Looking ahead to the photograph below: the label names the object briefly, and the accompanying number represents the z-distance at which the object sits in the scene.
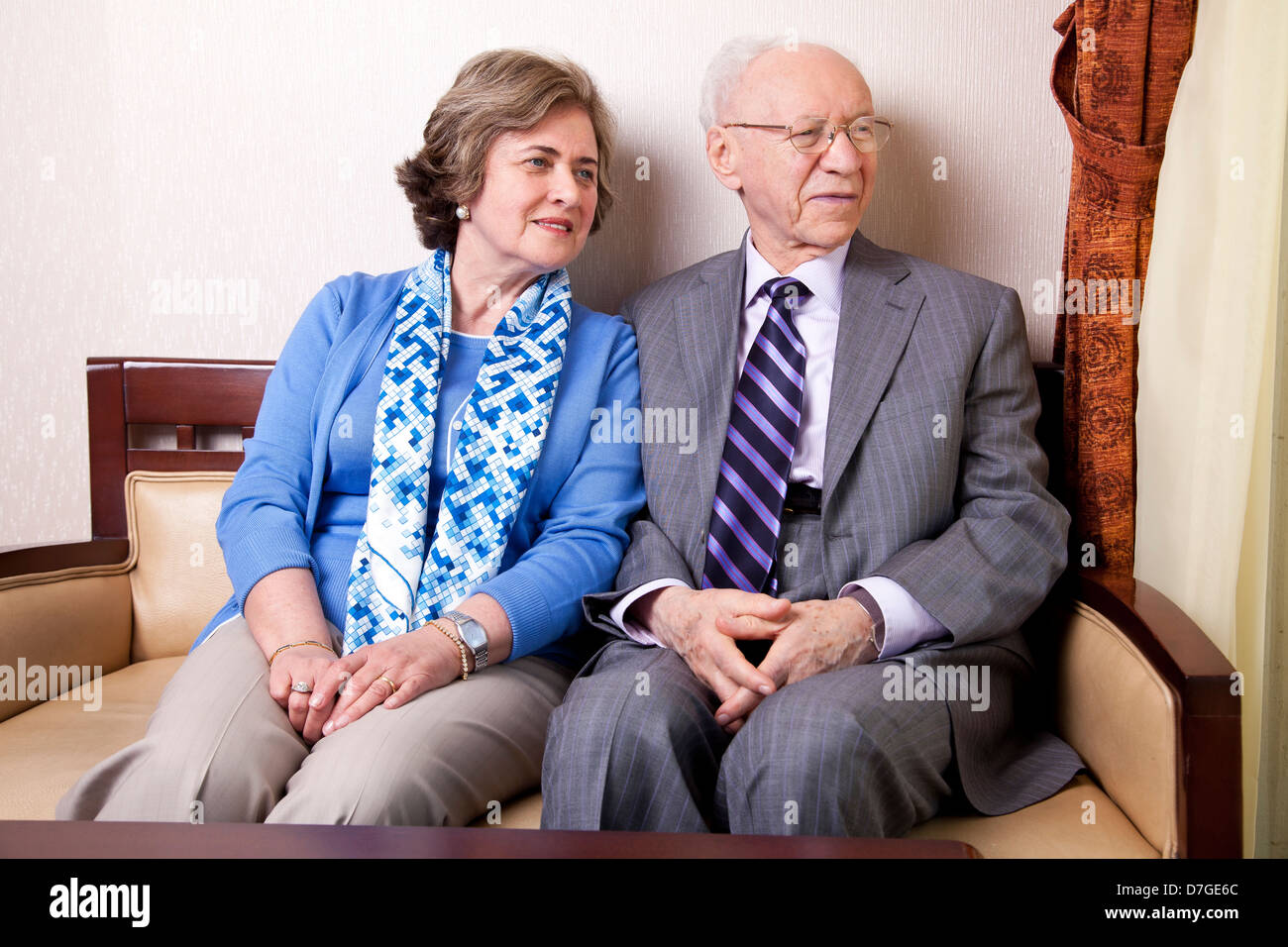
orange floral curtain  1.48
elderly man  1.24
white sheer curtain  1.32
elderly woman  1.26
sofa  1.17
